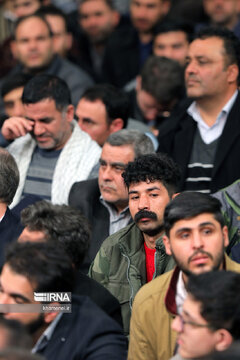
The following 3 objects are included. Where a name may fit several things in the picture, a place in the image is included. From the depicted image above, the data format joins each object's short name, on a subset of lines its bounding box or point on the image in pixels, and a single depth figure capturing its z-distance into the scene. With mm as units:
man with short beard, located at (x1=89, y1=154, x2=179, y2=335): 9055
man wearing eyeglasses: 6598
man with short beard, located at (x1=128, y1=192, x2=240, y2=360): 7766
